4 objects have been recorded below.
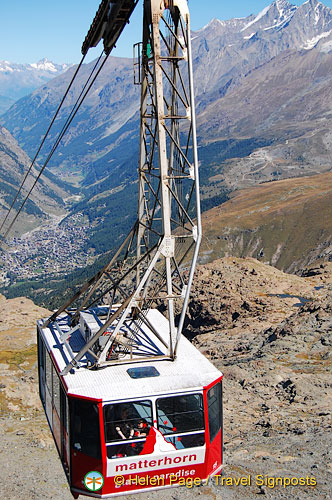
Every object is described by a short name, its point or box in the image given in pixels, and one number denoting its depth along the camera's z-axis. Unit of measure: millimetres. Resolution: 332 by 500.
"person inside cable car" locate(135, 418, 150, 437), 18719
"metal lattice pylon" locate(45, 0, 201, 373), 21594
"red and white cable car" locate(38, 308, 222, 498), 18422
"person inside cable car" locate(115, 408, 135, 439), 18547
